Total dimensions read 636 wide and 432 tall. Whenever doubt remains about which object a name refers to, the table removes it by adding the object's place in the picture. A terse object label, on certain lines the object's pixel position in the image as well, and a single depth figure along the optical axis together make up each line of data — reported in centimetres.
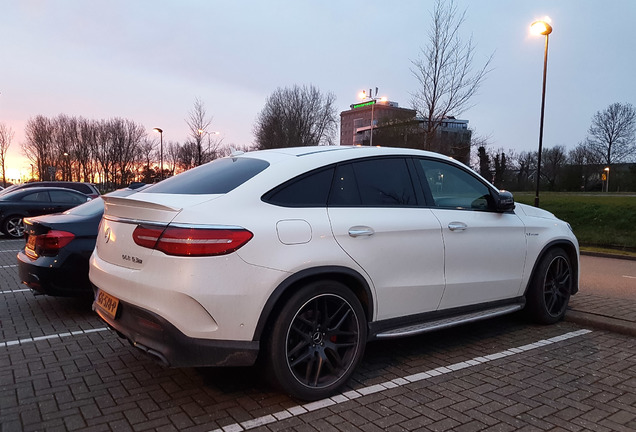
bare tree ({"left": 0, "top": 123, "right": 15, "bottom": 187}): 6091
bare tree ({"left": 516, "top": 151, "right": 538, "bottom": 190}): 6455
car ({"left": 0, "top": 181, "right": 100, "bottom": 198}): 1670
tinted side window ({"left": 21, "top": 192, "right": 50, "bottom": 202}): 1384
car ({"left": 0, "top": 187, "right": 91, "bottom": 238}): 1365
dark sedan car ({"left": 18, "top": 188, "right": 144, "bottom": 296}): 516
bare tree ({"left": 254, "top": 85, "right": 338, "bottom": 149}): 5684
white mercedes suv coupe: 287
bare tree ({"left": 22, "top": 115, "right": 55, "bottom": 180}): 6319
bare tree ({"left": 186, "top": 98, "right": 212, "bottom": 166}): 3128
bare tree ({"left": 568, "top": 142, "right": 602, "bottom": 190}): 5912
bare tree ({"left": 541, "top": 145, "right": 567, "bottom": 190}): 6620
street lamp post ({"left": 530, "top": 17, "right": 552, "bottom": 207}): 1462
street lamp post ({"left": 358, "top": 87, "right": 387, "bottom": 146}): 2943
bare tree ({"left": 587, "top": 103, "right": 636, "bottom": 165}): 5947
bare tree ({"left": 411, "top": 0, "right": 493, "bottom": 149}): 1326
